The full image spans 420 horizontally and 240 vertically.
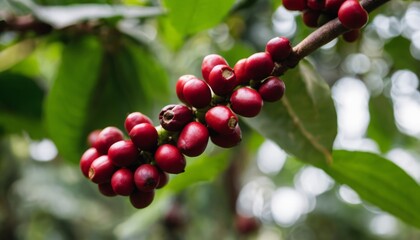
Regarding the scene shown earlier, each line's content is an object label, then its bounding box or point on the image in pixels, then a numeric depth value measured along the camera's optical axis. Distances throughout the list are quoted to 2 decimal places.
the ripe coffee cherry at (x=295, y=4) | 0.34
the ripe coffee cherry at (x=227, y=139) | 0.30
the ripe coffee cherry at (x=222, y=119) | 0.29
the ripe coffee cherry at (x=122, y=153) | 0.30
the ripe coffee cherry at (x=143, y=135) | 0.30
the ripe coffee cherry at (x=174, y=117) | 0.30
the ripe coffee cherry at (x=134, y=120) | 0.32
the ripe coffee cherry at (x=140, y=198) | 0.31
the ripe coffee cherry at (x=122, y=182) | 0.30
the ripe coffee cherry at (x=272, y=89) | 0.30
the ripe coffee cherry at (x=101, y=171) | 0.31
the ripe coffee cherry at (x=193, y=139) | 0.29
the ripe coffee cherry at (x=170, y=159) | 0.29
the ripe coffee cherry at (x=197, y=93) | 0.30
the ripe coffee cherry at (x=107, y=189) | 0.32
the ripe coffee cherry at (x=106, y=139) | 0.33
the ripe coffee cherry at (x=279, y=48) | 0.30
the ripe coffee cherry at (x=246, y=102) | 0.29
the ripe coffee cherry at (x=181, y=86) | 0.32
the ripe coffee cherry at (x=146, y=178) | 0.30
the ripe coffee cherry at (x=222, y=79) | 0.30
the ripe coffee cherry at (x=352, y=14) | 0.29
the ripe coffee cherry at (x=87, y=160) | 0.33
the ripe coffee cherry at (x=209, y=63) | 0.31
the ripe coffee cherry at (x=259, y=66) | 0.30
